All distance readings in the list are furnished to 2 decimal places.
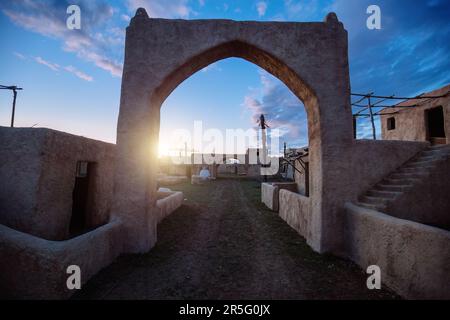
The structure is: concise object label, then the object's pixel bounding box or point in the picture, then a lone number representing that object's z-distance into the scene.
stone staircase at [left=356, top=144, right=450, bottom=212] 4.55
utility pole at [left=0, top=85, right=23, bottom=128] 15.13
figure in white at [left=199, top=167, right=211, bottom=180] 28.50
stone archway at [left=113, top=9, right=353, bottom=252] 4.63
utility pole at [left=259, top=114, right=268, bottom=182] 25.78
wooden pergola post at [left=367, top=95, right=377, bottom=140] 11.66
